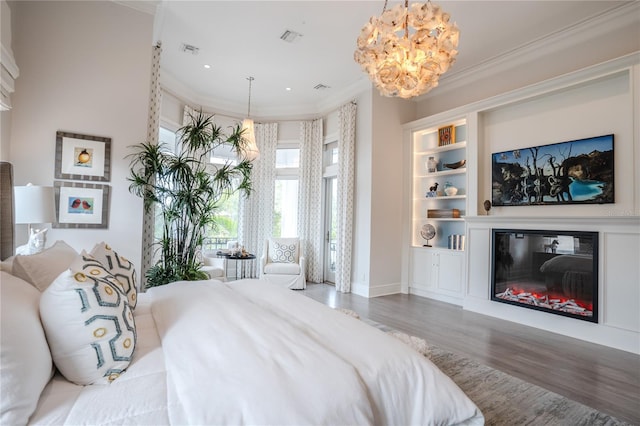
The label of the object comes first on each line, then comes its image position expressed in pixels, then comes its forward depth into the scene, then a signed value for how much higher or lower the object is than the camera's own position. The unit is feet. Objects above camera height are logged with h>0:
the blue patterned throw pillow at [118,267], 5.63 -1.05
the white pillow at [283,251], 18.75 -2.24
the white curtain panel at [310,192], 20.40 +1.48
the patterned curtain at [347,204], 17.70 +0.63
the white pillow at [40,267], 4.68 -0.90
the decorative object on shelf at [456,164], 15.67 +2.67
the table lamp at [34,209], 7.48 +0.02
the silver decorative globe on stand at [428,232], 16.78 -0.83
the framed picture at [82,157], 10.11 +1.79
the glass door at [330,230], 20.17 -0.98
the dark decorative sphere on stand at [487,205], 14.21 +0.57
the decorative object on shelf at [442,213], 15.89 +0.19
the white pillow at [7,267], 4.61 -0.86
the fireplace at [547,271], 10.93 -2.04
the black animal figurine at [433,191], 16.84 +1.38
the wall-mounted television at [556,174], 11.19 +1.78
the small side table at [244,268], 20.07 -3.59
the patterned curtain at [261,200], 20.57 +0.88
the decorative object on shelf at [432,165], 16.84 +2.78
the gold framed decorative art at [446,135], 16.10 +4.29
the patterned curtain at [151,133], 11.81 +3.03
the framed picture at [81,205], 10.08 +0.18
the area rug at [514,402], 6.19 -4.01
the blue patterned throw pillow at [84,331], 3.56 -1.42
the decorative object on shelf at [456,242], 15.49 -1.25
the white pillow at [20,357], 2.77 -1.44
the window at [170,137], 17.75 +4.33
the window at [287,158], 21.62 +3.90
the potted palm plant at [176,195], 11.30 +0.65
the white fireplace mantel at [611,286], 9.95 -2.19
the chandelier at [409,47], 7.59 +4.24
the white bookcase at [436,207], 15.47 +0.53
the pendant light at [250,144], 16.26 +3.66
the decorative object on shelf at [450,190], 16.03 +1.38
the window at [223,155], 20.52 +3.87
